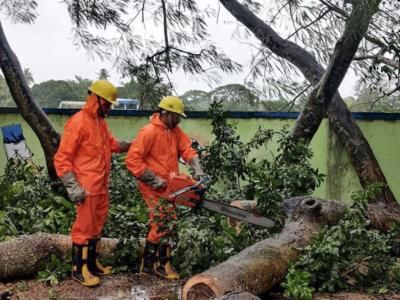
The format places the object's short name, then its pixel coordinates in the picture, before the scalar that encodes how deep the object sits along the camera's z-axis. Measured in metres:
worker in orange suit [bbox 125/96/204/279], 4.31
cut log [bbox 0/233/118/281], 4.40
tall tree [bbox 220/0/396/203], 6.93
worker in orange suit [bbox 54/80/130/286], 4.07
